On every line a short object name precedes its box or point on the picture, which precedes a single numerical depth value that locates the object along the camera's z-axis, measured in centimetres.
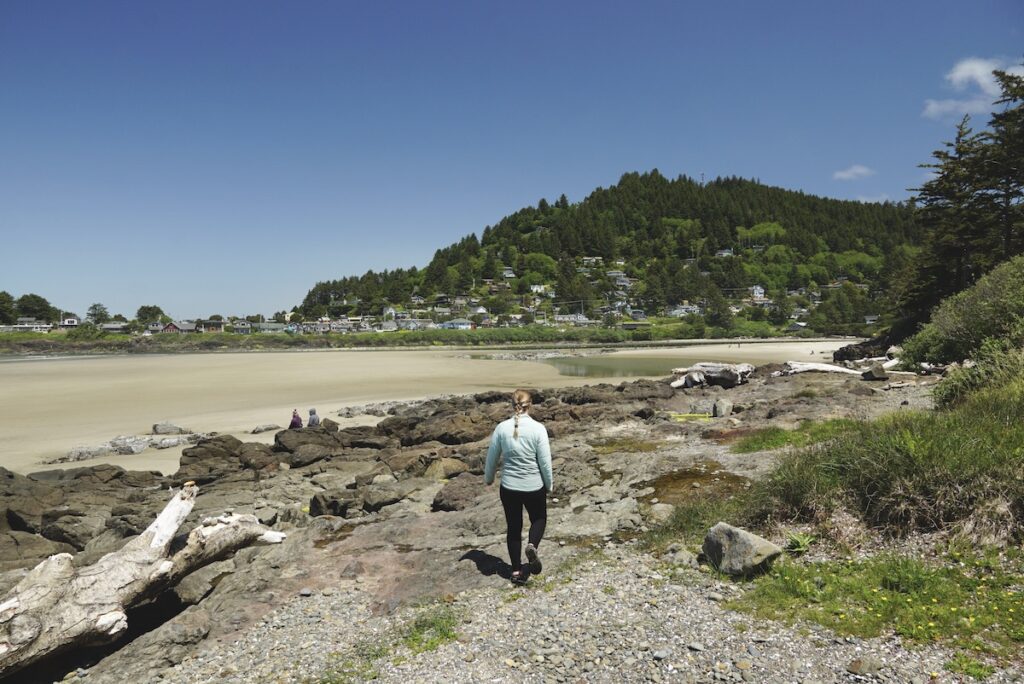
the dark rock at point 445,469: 1369
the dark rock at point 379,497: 1129
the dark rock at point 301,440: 1802
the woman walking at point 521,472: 643
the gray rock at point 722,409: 1835
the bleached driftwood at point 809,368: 2824
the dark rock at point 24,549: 913
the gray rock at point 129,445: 1975
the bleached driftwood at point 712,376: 2848
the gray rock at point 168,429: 2277
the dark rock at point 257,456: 1634
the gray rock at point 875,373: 2175
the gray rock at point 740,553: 575
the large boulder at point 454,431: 1856
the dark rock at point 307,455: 1648
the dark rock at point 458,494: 1054
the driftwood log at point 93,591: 549
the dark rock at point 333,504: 1116
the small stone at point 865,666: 400
